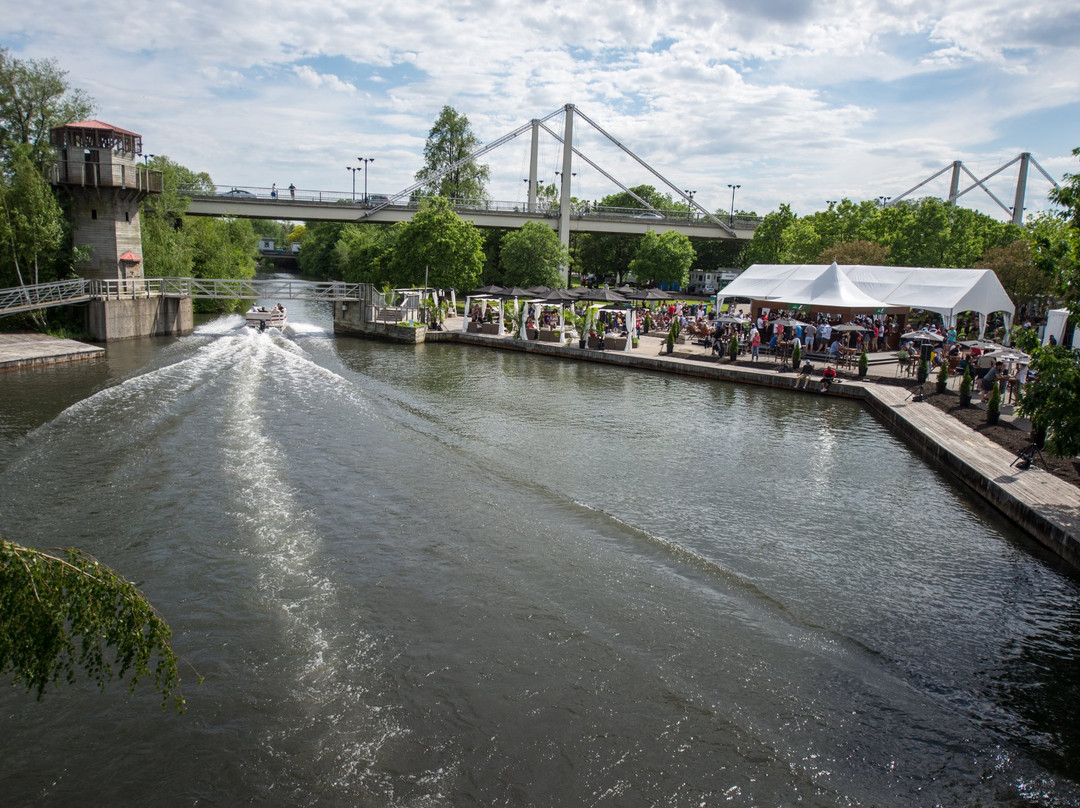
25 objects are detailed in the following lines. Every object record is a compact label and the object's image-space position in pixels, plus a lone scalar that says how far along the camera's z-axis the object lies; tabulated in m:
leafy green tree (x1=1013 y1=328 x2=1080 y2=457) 11.89
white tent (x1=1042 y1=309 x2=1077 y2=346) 24.95
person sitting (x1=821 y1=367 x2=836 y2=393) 24.67
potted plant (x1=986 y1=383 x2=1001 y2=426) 18.35
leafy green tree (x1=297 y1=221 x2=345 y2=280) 85.44
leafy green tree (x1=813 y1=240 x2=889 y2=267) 45.88
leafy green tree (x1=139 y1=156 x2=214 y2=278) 41.50
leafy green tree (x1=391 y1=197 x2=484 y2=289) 47.25
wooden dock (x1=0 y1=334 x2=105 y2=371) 25.44
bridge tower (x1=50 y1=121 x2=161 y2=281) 34.25
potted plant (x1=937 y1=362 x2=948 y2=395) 23.19
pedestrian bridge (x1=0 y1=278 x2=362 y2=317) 31.09
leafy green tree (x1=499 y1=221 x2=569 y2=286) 53.44
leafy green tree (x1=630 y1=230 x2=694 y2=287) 66.31
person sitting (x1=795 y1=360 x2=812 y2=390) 25.45
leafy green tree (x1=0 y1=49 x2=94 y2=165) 35.50
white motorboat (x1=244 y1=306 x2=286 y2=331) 41.31
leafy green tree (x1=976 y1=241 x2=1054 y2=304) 42.16
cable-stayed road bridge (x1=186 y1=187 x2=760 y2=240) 55.06
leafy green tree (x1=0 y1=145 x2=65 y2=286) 32.38
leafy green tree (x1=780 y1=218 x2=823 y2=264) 54.00
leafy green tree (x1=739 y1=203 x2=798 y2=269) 61.50
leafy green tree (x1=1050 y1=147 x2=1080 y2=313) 12.36
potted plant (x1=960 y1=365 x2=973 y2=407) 20.70
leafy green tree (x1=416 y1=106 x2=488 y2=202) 66.88
